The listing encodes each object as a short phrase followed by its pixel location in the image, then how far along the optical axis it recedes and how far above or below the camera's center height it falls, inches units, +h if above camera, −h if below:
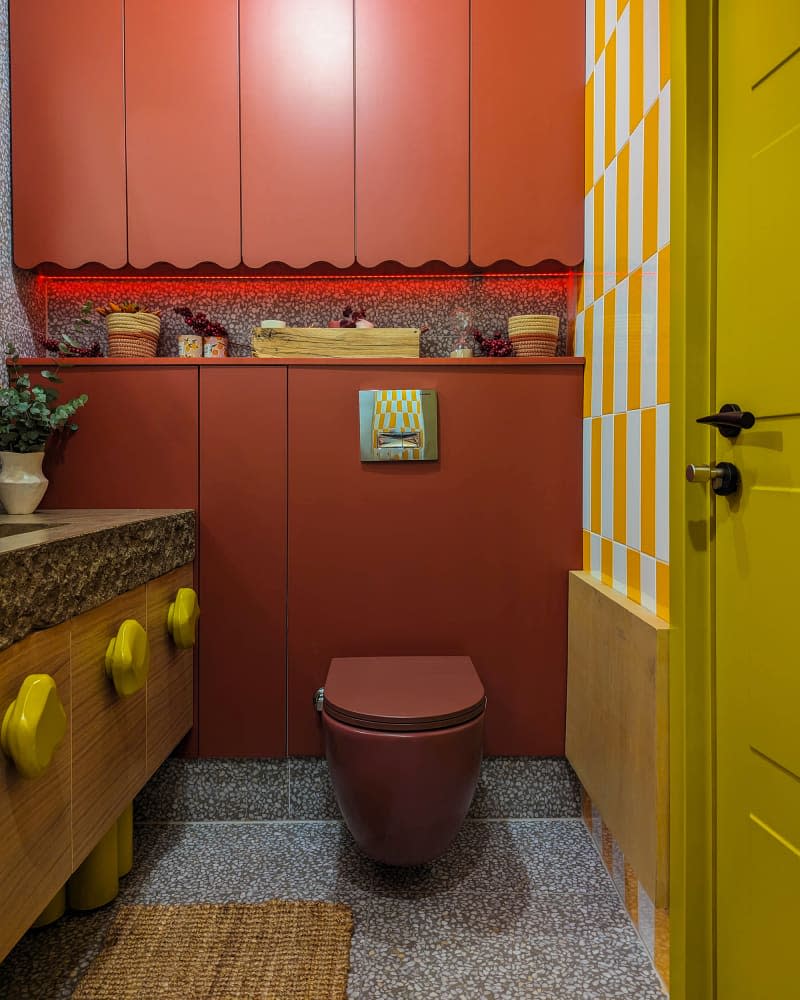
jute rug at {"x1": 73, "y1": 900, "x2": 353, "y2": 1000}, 47.5 -38.3
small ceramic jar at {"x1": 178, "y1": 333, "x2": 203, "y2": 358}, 76.2 +17.8
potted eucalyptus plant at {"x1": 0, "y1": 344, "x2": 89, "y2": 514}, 63.5 +5.0
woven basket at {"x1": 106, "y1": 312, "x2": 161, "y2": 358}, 74.8 +18.9
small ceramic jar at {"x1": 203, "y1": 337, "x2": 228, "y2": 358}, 76.8 +17.7
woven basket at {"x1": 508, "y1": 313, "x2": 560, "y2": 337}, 74.3 +20.1
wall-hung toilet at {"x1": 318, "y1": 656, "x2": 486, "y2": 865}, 53.1 -24.0
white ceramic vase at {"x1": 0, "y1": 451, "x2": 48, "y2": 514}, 63.5 +0.8
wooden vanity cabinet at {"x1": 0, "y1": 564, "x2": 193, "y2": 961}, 35.7 -19.7
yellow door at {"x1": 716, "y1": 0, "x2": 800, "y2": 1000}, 36.1 -1.5
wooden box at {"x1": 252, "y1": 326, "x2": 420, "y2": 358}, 72.9 +17.5
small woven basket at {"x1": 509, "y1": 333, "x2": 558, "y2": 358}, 74.4 +17.6
